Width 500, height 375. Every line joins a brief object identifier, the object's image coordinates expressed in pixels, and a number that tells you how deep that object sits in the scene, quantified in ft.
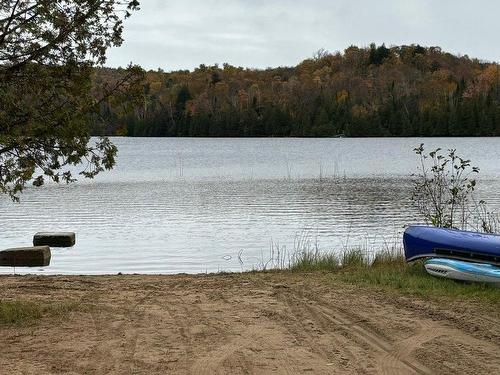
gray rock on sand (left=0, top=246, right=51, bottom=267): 44.27
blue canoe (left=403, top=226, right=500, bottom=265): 31.35
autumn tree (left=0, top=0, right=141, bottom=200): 22.66
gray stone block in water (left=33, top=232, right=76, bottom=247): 54.39
